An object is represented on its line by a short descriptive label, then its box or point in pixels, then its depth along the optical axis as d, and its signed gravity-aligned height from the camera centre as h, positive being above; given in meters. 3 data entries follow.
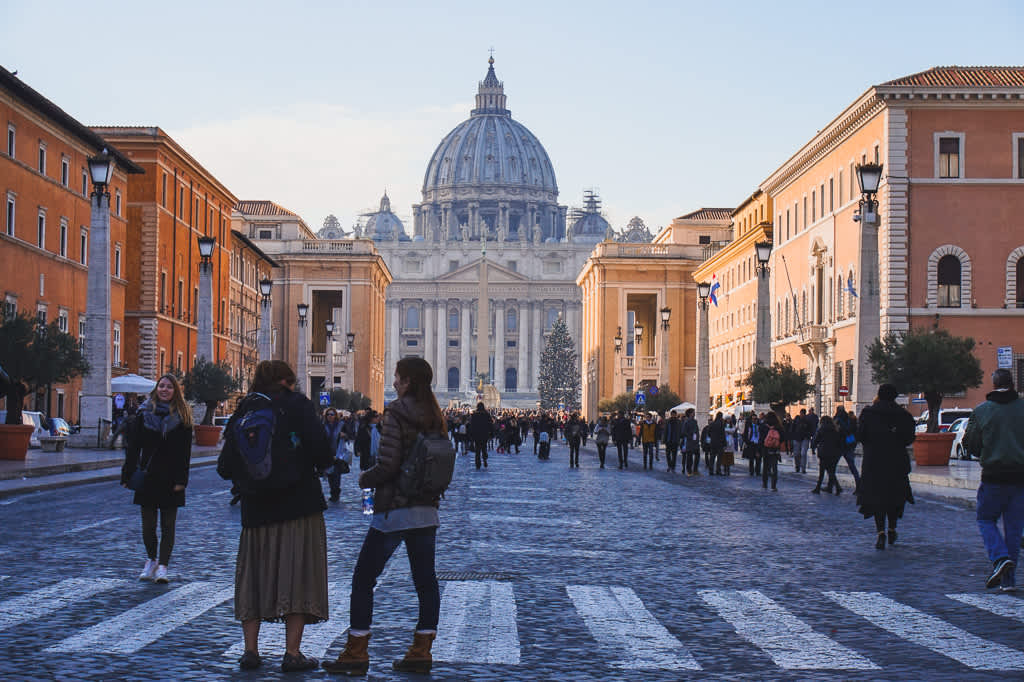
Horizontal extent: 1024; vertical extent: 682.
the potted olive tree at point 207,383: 52.16 +0.98
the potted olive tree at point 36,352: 37.44 +1.41
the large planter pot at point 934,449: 34.03 -0.64
